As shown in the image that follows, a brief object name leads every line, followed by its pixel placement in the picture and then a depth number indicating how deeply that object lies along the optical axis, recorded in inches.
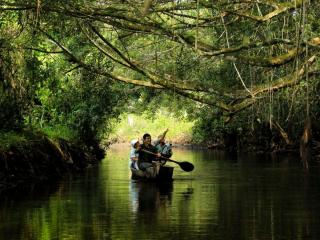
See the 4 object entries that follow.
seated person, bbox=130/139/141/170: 962.7
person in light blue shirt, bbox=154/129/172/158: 1021.6
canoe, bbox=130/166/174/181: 948.6
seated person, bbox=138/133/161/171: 961.5
